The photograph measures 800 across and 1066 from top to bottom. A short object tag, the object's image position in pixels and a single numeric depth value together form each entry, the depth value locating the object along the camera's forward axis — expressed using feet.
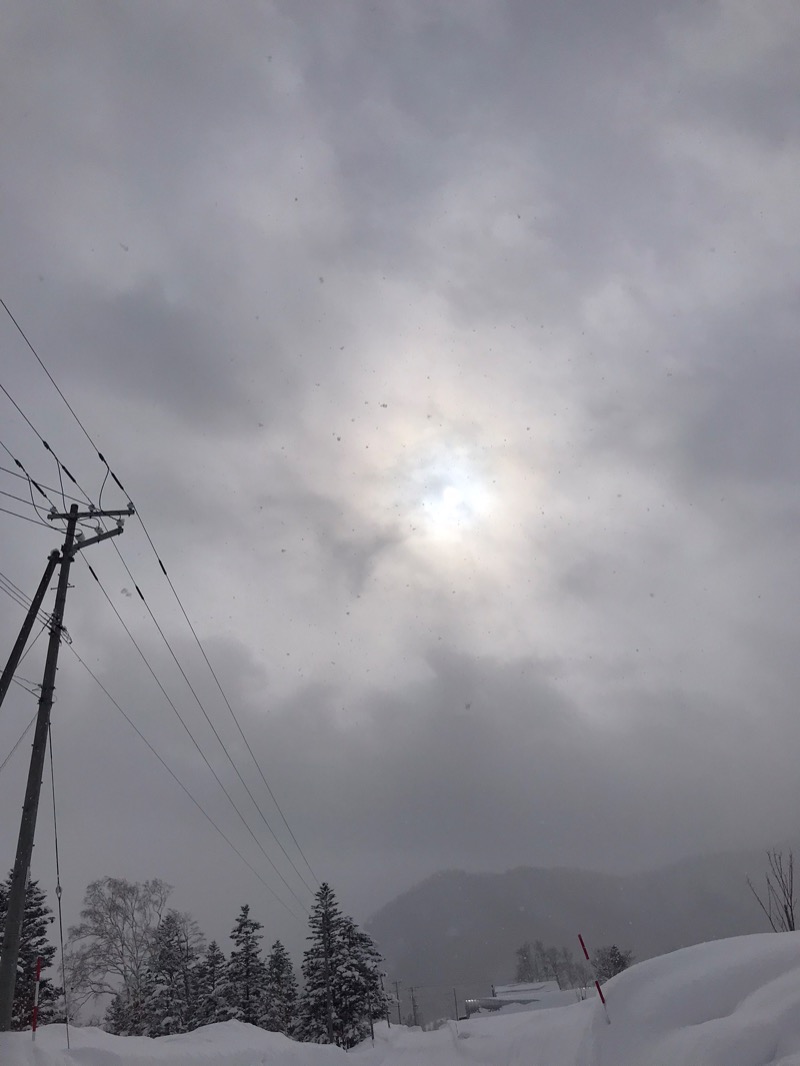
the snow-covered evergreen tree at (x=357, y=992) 135.03
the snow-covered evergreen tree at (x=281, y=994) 145.70
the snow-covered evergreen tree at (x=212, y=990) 135.64
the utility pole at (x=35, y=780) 35.70
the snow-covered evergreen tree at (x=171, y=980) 130.41
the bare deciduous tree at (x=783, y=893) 89.20
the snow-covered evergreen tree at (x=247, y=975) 138.31
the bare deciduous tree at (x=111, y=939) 126.21
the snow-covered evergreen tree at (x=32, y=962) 103.35
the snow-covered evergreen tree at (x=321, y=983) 134.51
